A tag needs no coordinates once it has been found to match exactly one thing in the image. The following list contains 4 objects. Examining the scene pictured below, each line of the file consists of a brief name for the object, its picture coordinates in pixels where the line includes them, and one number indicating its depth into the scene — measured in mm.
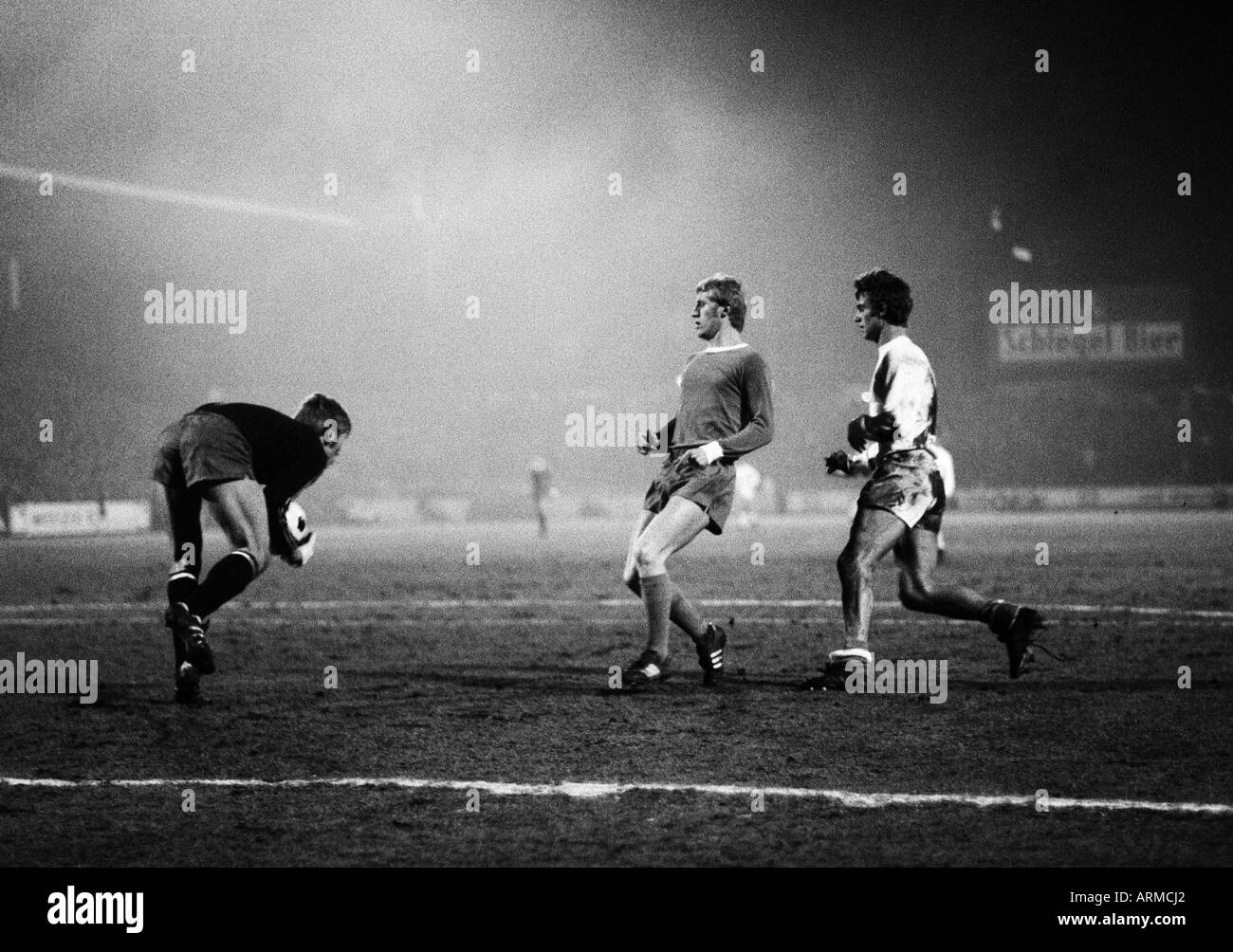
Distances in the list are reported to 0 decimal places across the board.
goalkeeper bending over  14547
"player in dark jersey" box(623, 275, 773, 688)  15492
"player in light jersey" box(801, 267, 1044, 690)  14539
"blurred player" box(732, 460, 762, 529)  69687
